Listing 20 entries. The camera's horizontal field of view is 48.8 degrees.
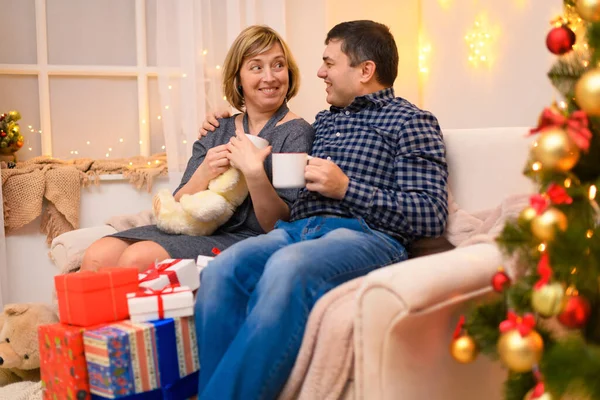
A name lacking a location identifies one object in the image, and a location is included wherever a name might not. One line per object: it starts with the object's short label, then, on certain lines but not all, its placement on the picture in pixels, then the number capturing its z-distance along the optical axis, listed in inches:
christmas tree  37.0
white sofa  49.1
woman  75.5
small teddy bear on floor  81.2
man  55.9
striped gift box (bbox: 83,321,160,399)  55.8
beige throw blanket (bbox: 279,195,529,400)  54.1
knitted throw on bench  108.5
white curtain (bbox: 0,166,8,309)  106.8
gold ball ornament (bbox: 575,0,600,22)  37.2
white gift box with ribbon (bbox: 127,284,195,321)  59.6
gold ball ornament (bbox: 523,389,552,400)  36.7
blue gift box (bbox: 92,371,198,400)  58.4
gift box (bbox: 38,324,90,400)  58.0
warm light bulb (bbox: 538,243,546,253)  40.5
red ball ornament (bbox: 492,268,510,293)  44.6
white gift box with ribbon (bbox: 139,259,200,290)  62.9
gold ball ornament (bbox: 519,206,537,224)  40.5
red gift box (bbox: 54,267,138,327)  58.8
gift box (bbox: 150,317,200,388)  58.8
